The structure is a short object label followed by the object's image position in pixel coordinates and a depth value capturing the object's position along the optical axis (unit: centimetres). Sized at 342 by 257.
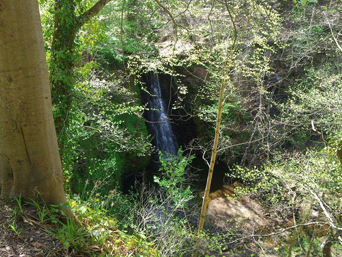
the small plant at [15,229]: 210
